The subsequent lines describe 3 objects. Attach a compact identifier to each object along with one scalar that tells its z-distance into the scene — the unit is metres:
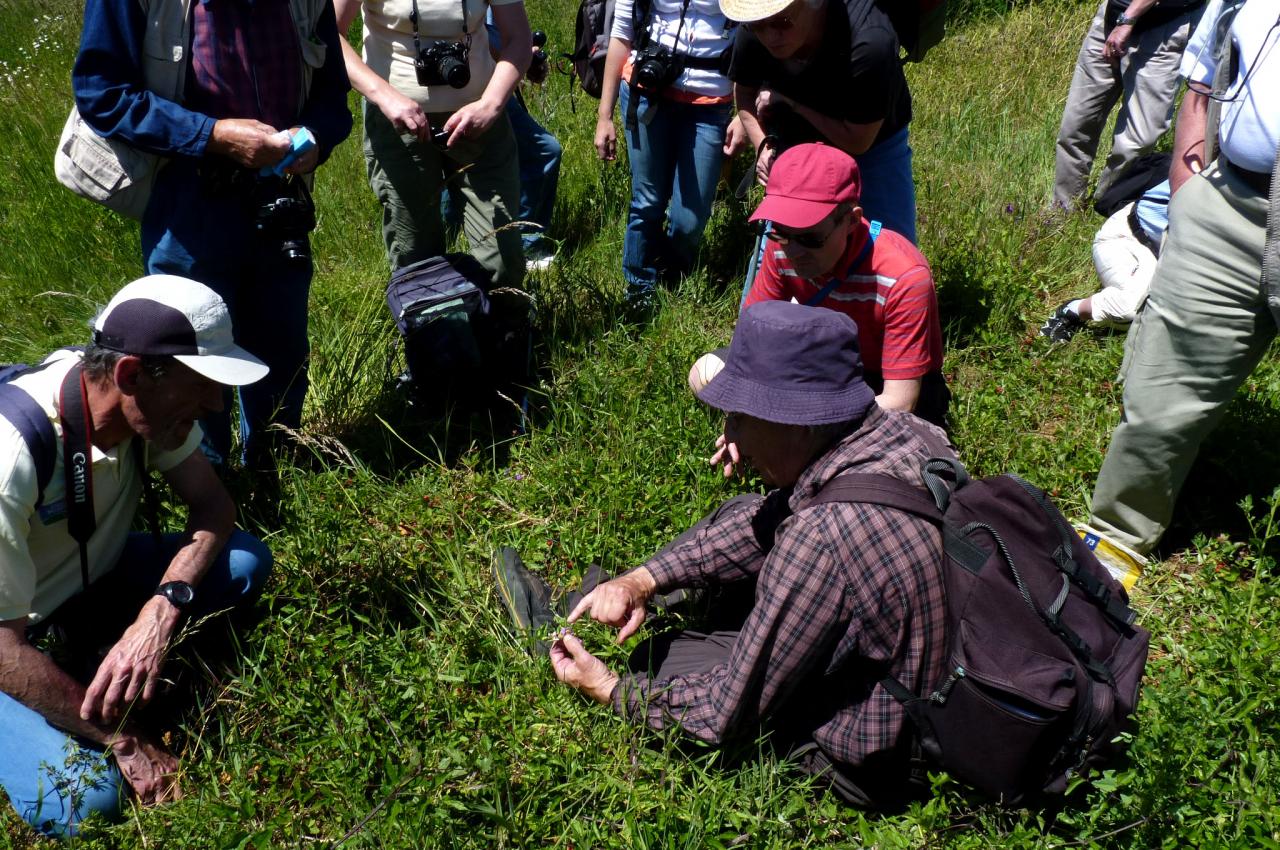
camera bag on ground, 3.60
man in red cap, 3.07
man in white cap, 2.34
